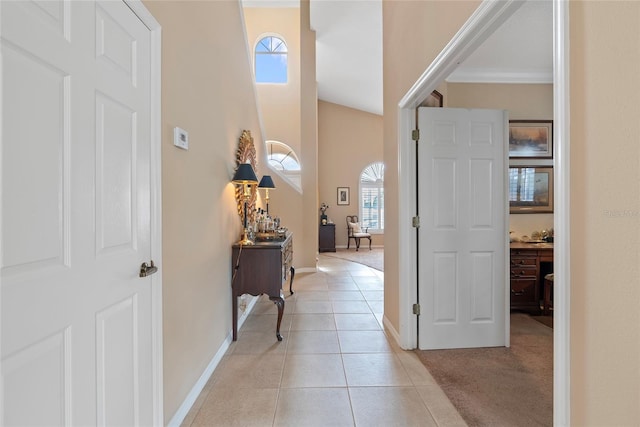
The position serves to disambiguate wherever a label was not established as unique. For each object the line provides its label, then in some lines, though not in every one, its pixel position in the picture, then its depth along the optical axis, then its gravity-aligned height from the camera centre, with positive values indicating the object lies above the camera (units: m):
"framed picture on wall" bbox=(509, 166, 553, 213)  3.74 +0.27
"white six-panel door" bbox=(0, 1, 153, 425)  0.80 -0.01
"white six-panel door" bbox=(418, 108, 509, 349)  2.54 -0.14
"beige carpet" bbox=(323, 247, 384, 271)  6.66 -1.14
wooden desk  3.36 -0.68
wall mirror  3.03 +0.52
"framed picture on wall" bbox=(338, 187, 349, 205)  9.59 +0.48
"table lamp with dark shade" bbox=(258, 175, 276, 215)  3.67 +0.35
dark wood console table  2.80 -0.54
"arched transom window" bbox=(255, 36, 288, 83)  6.83 +3.40
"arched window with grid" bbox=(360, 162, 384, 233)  9.73 +0.46
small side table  8.66 -0.77
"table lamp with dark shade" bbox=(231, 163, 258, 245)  2.74 +0.32
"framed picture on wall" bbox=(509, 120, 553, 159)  3.66 +0.88
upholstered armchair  8.99 -0.61
